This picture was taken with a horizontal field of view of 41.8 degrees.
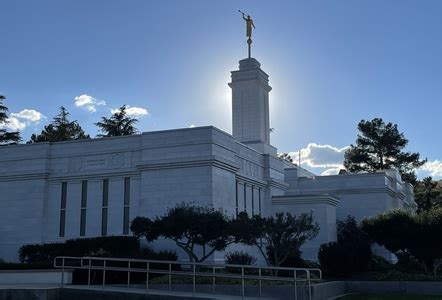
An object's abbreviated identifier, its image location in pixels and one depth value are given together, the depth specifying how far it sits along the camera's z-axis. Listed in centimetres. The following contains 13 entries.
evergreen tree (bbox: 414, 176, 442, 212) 6374
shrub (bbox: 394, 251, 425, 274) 2894
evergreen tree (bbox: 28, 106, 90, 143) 5308
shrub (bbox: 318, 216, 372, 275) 2931
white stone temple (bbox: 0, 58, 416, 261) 2761
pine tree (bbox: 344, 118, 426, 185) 6046
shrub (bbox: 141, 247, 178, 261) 2320
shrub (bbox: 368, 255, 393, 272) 3052
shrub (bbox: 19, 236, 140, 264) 2623
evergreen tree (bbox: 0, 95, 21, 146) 4572
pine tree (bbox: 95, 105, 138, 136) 5641
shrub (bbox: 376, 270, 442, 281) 2397
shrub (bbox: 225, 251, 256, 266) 2564
